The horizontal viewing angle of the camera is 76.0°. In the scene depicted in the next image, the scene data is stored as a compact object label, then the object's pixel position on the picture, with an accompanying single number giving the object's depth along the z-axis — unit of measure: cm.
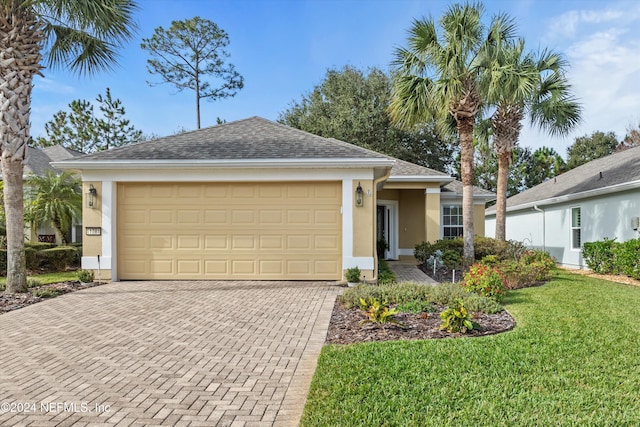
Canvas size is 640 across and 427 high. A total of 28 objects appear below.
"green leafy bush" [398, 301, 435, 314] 689
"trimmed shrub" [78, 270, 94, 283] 1010
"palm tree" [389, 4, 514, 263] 1168
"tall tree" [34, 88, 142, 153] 3397
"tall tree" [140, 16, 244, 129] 2966
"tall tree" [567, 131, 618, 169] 3672
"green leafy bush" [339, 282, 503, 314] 705
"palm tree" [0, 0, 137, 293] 853
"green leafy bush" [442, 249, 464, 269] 1235
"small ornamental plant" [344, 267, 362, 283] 982
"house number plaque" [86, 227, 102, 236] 1044
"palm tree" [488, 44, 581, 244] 1363
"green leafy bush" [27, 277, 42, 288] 952
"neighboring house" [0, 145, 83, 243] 1628
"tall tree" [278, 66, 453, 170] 2778
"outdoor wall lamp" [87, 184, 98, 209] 1041
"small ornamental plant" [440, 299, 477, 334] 569
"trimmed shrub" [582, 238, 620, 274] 1204
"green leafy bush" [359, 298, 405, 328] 599
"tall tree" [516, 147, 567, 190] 3762
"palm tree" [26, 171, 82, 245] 1443
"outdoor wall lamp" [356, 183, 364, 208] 1020
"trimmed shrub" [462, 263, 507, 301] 795
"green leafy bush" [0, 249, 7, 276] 1182
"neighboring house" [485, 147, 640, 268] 1249
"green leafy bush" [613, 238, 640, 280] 1081
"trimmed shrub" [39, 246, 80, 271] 1285
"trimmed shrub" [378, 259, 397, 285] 1008
